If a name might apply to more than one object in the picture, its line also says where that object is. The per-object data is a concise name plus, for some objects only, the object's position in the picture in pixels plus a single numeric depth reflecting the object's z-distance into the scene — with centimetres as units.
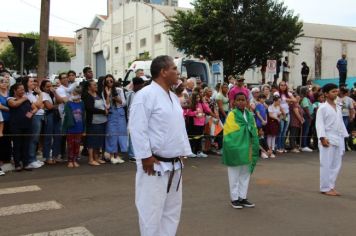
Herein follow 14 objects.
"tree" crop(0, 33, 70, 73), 7594
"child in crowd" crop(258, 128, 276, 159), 1241
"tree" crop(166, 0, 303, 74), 3086
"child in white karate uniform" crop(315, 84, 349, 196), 788
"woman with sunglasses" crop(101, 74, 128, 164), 1059
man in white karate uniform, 414
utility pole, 1388
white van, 1983
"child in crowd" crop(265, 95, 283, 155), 1306
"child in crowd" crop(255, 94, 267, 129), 1273
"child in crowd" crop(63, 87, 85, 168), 1017
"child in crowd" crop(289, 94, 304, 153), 1375
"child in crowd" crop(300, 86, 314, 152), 1418
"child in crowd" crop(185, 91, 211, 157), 1206
